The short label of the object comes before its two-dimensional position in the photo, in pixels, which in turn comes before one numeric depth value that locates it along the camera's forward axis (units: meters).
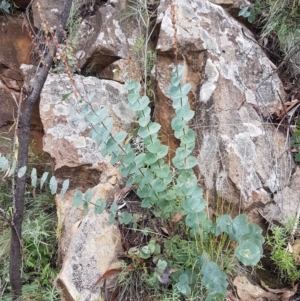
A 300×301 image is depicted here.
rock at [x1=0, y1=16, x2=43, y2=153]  3.26
